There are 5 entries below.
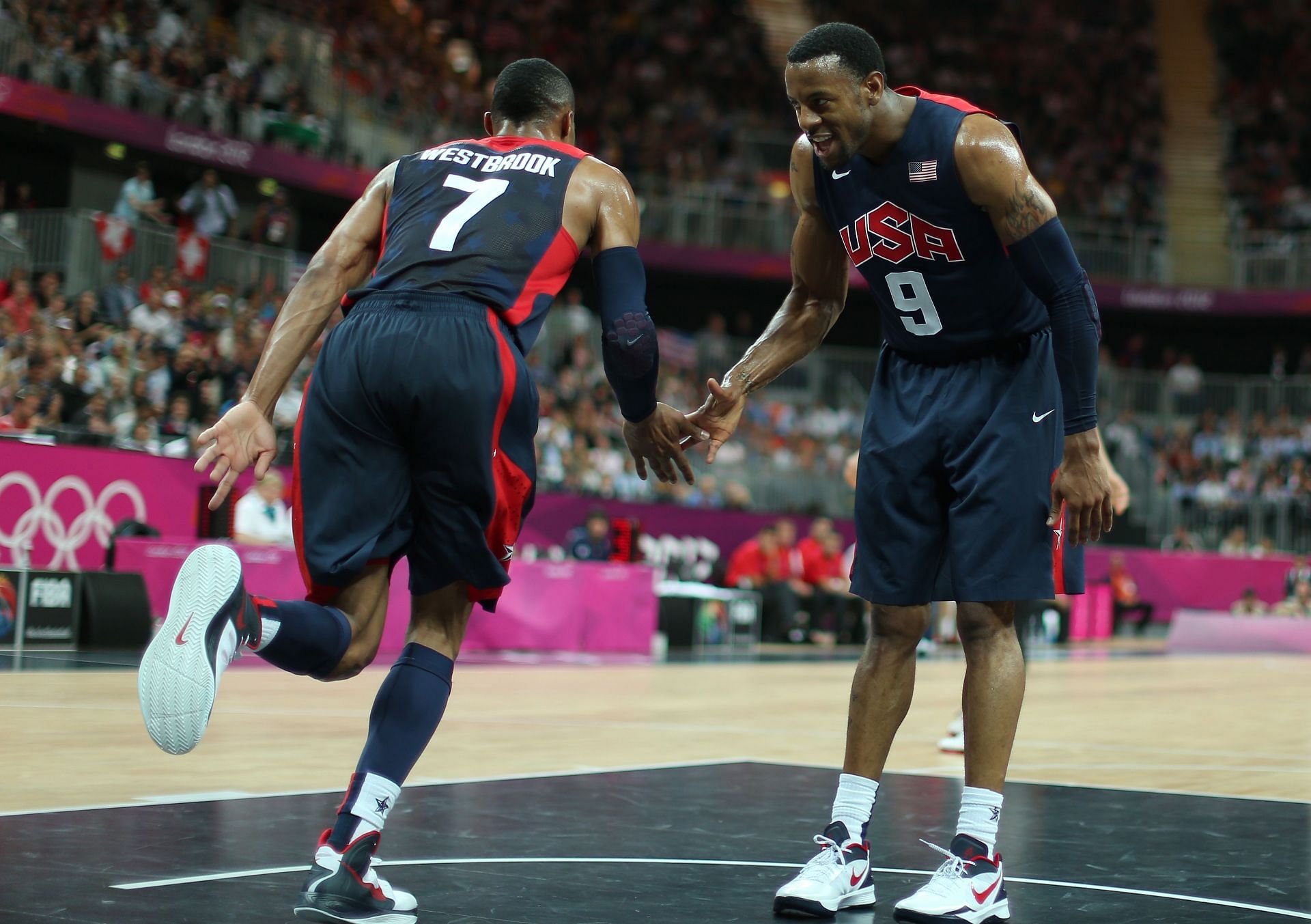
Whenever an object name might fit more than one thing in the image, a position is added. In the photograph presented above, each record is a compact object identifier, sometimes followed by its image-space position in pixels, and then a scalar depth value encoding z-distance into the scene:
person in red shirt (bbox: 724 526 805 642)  18.53
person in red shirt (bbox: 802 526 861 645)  19.06
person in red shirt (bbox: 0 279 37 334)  14.57
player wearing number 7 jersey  3.28
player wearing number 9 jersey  3.87
